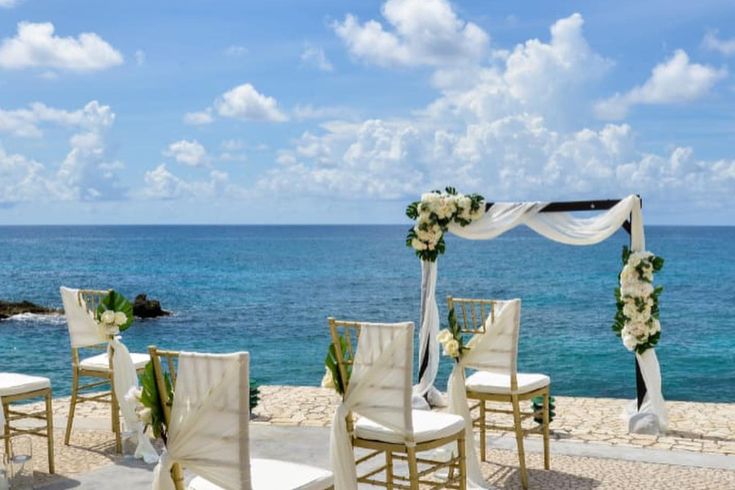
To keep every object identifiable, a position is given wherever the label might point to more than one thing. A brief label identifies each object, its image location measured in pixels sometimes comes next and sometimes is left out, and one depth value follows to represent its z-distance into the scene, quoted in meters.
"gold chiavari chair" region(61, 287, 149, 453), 6.66
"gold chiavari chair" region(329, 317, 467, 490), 4.57
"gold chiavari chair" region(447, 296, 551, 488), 5.64
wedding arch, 7.55
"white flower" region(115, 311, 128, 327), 6.53
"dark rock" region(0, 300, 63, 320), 27.45
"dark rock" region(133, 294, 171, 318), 28.05
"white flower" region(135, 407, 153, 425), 3.77
